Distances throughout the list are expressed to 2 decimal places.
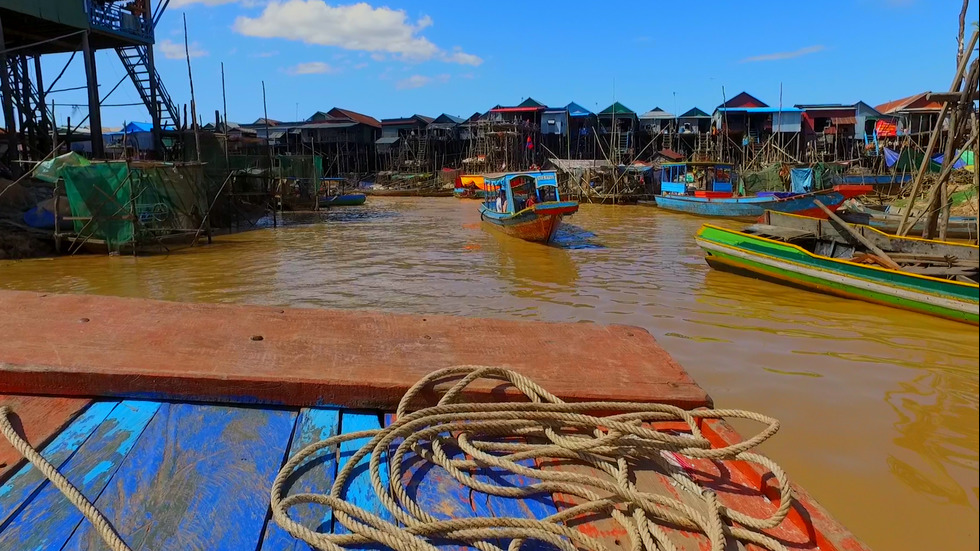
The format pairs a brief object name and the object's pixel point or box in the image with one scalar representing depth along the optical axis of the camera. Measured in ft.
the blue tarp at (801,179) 85.58
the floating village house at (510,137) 130.72
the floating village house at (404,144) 148.05
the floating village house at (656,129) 143.54
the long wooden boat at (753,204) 63.00
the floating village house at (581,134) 147.23
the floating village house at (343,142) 155.84
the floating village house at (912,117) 110.42
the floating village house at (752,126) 130.31
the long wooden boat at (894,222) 48.55
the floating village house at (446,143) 151.94
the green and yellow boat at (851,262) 25.29
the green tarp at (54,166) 43.19
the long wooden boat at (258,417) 5.79
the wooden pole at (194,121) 54.72
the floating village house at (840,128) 133.08
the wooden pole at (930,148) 27.76
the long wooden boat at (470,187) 118.21
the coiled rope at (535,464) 5.52
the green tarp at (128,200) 39.75
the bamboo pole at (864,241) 28.73
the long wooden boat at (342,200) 91.68
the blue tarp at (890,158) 96.57
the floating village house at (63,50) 52.65
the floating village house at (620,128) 140.36
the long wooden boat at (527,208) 48.08
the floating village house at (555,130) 145.59
